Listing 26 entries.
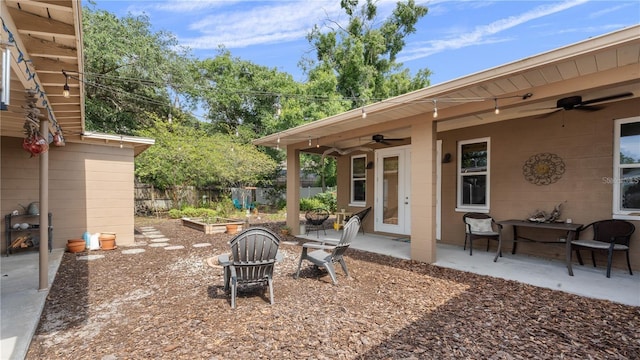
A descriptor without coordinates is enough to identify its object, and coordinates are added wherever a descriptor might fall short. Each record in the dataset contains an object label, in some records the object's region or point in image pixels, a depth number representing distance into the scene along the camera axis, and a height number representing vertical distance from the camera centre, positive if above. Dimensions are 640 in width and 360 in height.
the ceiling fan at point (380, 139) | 6.78 +0.93
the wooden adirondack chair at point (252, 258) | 3.25 -0.92
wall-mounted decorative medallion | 5.06 +0.18
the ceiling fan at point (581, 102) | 4.23 +1.16
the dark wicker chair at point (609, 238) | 4.04 -0.88
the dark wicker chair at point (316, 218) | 7.83 -1.11
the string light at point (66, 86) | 3.15 +0.97
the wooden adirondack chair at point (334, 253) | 4.00 -1.11
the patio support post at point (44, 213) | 3.68 -0.48
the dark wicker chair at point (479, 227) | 5.41 -0.95
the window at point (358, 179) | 8.56 -0.04
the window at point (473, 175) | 6.05 +0.07
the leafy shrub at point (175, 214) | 11.57 -1.48
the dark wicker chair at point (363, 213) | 7.68 -0.95
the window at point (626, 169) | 4.37 +0.16
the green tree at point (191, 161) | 11.47 +0.66
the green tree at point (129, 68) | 11.70 +4.71
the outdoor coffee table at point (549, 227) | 4.19 -0.77
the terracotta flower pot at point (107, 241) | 6.18 -1.38
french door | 7.30 -0.32
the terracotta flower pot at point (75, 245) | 5.92 -1.42
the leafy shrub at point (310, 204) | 14.76 -1.38
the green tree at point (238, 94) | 16.91 +4.96
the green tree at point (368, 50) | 15.54 +7.09
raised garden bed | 8.33 -1.42
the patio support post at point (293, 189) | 8.05 -0.33
